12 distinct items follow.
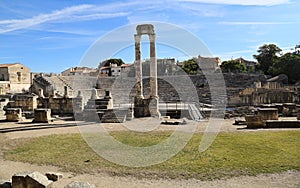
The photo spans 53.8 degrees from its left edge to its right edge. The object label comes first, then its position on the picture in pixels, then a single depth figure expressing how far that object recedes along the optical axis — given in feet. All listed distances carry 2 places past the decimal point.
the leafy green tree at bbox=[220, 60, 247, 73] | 208.44
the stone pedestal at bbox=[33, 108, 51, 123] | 63.57
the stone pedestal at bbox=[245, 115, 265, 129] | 50.55
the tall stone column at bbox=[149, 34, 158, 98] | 73.82
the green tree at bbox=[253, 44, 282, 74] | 210.79
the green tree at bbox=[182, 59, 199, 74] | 206.90
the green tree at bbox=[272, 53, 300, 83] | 165.37
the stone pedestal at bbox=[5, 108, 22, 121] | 66.28
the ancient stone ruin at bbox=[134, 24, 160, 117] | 72.02
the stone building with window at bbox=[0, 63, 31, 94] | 167.26
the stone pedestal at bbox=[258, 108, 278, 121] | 56.92
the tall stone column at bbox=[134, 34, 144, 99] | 75.66
